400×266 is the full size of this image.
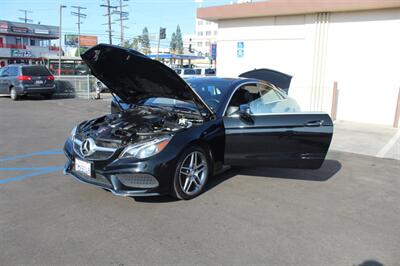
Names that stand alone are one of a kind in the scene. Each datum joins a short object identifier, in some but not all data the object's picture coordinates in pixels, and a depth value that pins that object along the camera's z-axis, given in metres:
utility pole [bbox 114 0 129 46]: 59.09
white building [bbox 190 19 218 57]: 118.75
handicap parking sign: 13.70
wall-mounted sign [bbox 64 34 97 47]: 75.00
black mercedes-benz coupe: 4.11
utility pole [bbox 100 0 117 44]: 55.41
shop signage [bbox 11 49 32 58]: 56.74
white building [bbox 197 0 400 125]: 10.79
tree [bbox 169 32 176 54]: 131.62
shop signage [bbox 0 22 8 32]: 58.24
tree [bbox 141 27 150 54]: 113.46
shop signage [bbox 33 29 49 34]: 62.69
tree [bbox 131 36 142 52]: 113.06
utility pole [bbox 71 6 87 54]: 62.25
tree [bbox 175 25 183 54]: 135.05
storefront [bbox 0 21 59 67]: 56.80
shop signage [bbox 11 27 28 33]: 59.12
